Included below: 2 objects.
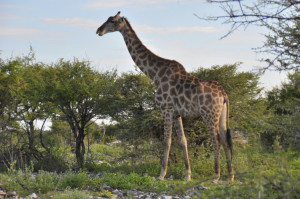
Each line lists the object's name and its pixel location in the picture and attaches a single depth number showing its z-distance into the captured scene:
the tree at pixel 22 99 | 28.22
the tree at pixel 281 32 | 14.41
